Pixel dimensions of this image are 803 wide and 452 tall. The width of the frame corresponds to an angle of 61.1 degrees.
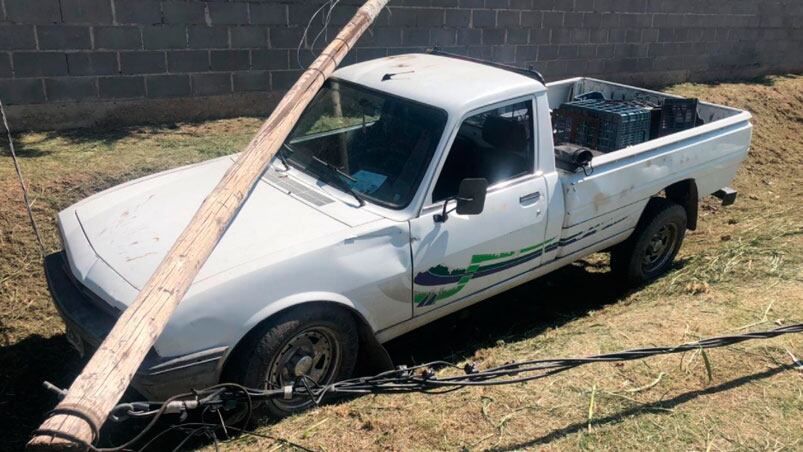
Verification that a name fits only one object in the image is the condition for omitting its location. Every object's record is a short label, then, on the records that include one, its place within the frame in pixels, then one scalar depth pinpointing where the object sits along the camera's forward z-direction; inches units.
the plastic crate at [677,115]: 256.7
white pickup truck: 144.9
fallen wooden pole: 100.8
